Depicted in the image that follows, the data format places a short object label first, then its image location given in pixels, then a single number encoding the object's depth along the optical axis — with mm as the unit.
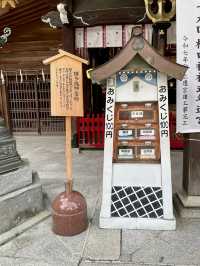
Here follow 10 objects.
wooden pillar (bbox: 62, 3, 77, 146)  5578
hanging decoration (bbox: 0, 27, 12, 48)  7187
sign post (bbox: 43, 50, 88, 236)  2857
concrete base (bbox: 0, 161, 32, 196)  3138
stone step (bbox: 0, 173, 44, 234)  3061
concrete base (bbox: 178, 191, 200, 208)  3230
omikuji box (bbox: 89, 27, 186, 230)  2968
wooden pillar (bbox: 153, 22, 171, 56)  4435
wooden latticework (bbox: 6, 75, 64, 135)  7681
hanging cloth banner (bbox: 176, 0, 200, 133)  2944
